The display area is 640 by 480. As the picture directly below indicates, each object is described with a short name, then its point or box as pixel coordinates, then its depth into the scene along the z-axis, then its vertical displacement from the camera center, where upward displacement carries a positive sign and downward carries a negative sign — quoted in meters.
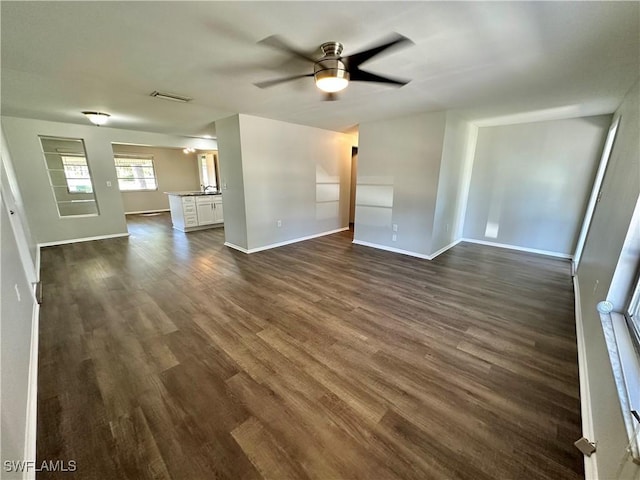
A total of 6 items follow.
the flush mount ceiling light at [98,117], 4.05 +0.97
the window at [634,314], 1.35 -0.79
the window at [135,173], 8.36 +0.09
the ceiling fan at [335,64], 1.77 +0.85
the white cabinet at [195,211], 6.32 -0.91
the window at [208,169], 9.25 +0.26
